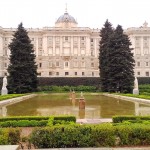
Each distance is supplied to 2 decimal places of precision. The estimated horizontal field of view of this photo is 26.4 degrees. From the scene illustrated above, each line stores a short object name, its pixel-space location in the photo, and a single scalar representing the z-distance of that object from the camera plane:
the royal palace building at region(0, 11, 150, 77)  84.62
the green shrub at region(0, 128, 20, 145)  7.49
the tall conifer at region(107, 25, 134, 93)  41.22
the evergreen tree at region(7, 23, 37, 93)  42.28
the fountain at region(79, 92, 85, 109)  17.70
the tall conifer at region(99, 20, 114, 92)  45.12
